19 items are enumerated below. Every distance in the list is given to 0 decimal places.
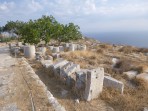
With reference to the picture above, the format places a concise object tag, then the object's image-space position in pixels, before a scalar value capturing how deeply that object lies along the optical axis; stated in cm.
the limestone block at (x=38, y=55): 914
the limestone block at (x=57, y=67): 631
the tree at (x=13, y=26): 2540
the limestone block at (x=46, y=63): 717
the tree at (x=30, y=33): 1158
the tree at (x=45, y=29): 1247
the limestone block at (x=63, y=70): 580
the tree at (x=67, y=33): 1386
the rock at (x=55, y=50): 1148
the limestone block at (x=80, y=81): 490
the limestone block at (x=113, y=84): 501
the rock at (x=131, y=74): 619
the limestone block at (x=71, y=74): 545
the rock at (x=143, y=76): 577
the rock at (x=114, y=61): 816
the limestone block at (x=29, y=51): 996
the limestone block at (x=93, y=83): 461
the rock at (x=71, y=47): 1200
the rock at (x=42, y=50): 1107
